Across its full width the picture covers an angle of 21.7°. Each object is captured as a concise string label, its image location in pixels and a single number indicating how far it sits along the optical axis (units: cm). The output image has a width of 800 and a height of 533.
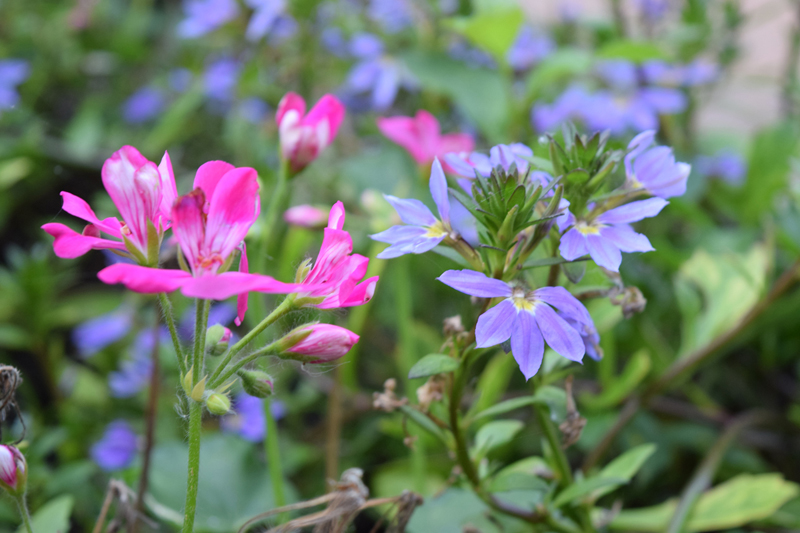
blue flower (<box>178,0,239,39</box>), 91
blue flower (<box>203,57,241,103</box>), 102
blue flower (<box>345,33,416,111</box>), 88
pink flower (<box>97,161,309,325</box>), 42
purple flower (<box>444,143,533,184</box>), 45
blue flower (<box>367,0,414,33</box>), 97
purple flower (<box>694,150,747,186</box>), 91
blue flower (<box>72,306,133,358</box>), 80
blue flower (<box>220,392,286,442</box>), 66
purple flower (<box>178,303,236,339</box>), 73
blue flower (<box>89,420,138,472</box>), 64
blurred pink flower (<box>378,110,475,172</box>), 59
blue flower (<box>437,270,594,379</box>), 43
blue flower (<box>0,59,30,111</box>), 90
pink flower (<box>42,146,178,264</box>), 43
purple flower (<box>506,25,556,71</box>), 98
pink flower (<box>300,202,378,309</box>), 43
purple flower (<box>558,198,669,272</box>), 43
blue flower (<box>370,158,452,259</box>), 44
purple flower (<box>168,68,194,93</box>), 120
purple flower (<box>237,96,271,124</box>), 100
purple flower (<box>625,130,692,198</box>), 46
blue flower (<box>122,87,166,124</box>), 114
